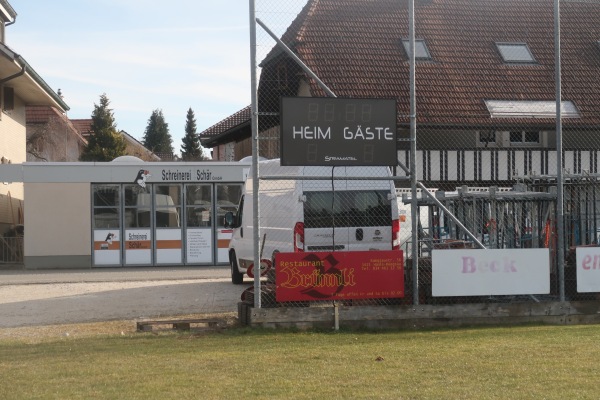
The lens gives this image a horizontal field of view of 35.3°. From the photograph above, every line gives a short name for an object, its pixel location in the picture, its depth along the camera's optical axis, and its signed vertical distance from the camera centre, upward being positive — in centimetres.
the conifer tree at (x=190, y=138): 11256 +977
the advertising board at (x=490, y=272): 1295 -75
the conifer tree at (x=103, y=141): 6409 +542
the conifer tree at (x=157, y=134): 11212 +1033
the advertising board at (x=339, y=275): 1259 -76
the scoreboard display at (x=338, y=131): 1272 +119
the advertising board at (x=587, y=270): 1345 -76
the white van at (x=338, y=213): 1520 +9
